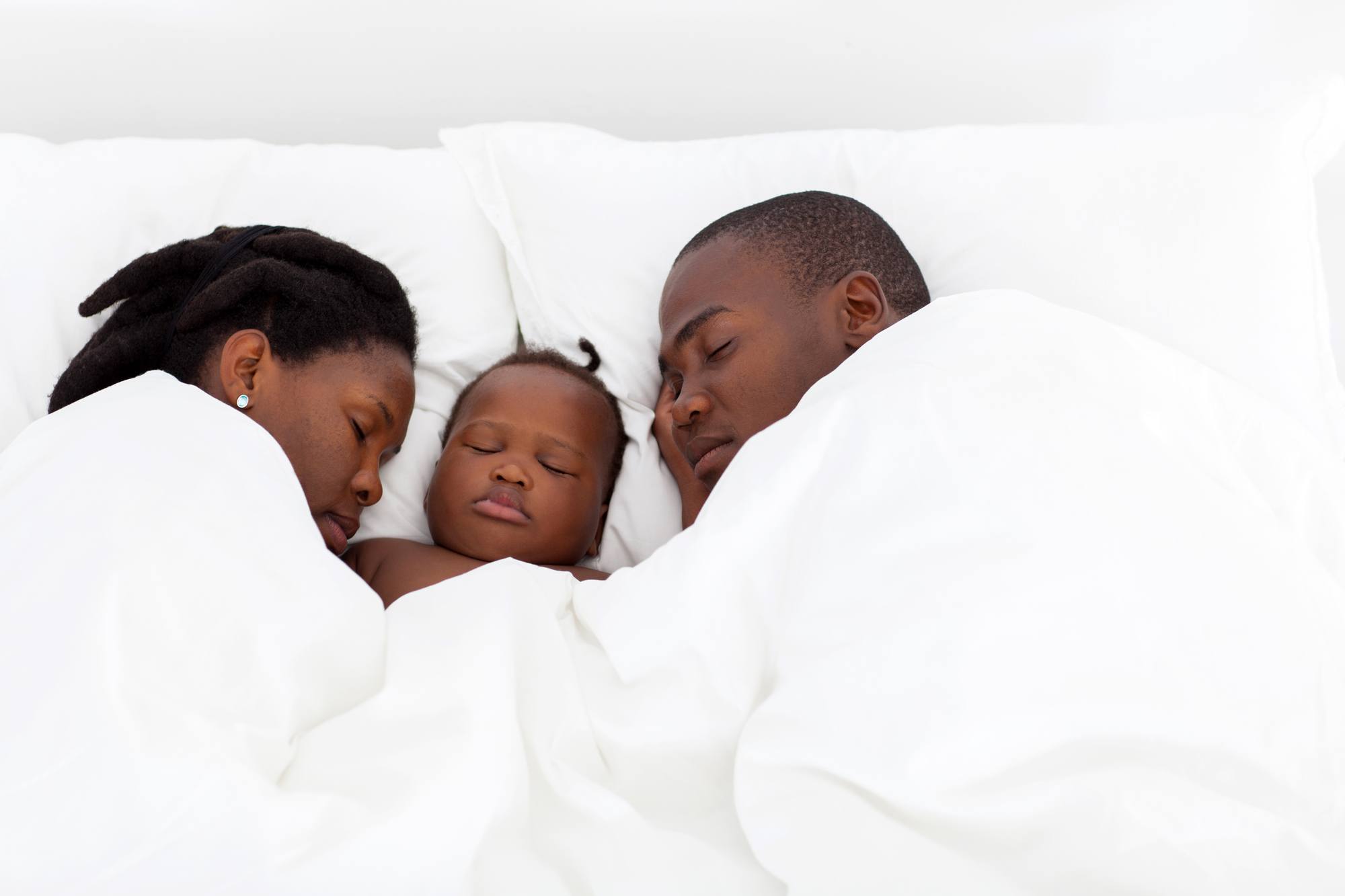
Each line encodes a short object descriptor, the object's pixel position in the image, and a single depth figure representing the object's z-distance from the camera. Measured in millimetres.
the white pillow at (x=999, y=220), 1290
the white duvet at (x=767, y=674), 689
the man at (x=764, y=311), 1231
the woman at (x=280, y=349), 1195
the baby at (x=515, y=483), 1292
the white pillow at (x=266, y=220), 1353
